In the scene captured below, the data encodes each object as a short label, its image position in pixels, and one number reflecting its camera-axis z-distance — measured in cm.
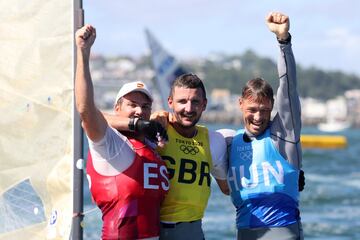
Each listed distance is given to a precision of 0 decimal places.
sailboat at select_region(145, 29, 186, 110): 4079
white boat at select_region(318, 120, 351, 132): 18519
